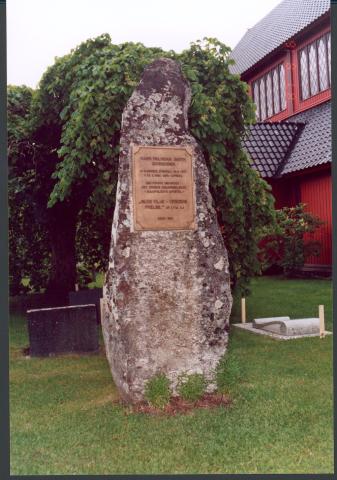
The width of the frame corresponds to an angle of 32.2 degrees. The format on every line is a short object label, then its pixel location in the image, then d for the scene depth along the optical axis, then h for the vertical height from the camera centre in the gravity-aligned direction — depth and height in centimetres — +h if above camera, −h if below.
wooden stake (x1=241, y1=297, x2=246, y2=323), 1162 -132
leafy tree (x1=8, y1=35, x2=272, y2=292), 1020 +231
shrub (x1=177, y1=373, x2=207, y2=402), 626 -149
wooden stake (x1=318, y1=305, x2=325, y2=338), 973 -130
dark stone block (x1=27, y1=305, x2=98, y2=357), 909 -127
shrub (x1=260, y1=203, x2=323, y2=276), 1939 +20
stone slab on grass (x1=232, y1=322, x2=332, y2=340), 992 -152
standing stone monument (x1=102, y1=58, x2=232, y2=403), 618 -10
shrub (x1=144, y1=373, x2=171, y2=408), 612 -151
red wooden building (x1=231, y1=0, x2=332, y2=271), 2016 +527
